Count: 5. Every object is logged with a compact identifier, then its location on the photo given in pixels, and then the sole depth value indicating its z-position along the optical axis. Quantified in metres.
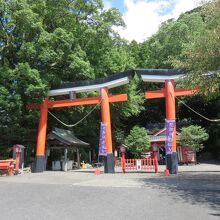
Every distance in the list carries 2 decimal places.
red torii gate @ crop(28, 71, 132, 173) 13.91
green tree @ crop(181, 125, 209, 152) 20.57
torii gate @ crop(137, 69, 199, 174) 13.19
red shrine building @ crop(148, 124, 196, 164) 21.52
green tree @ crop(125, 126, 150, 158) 20.72
